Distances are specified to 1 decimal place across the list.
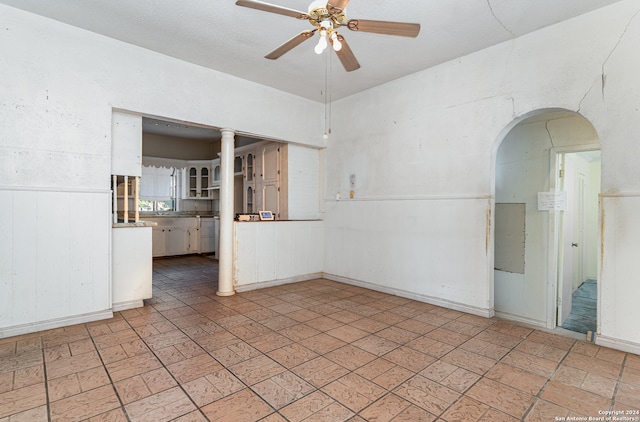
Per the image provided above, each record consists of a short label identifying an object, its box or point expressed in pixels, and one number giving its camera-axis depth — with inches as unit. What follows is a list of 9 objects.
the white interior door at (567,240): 165.6
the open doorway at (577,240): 166.9
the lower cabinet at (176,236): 305.1
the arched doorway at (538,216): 161.3
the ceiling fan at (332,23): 85.3
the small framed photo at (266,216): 205.6
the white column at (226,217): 181.2
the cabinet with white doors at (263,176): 225.6
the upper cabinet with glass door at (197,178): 350.0
